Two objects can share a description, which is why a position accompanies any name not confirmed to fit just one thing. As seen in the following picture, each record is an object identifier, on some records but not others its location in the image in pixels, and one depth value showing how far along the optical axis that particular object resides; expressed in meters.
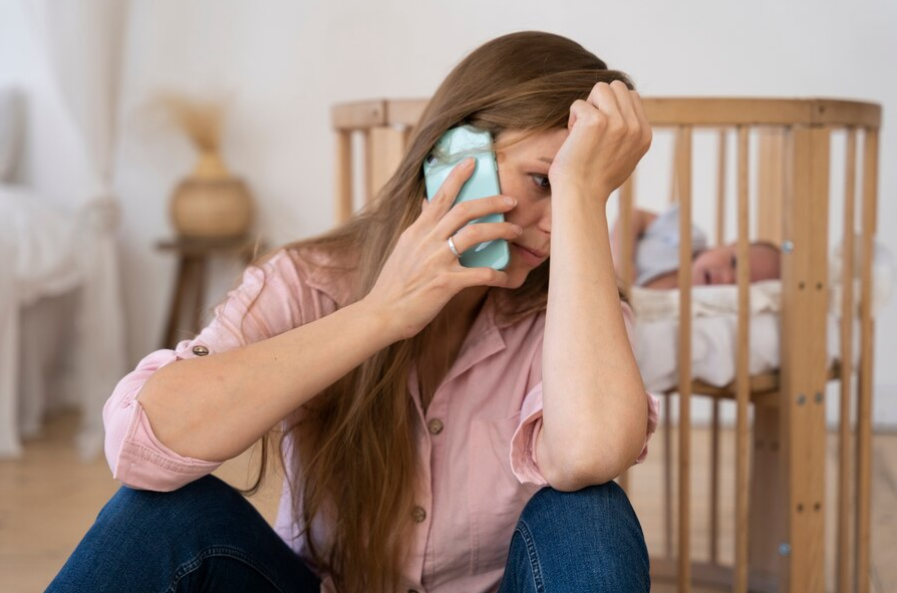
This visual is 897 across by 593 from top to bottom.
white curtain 3.00
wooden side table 3.36
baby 1.96
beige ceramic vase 3.33
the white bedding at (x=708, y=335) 1.71
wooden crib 1.60
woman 1.07
